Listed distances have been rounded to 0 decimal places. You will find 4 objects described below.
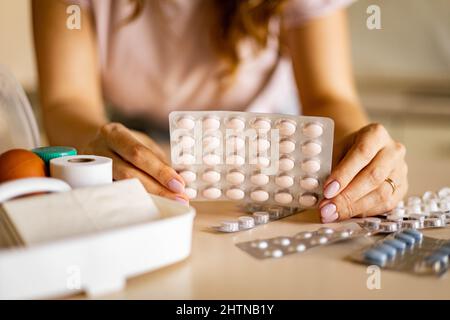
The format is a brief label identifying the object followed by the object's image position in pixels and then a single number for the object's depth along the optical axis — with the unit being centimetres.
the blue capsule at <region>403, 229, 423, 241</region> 52
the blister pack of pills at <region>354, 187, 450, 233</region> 56
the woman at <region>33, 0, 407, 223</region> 72
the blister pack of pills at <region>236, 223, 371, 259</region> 50
